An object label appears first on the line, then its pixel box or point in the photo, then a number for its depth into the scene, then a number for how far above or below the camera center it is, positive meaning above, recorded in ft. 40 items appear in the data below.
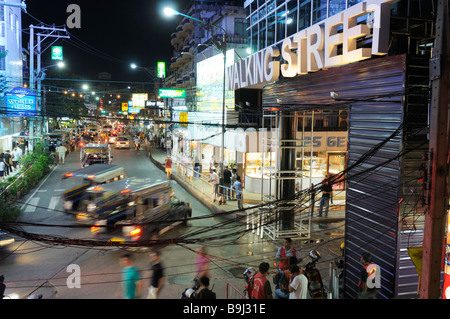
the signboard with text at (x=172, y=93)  115.24 +11.34
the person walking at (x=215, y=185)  60.58 -8.96
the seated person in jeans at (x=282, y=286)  23.89 -10.26
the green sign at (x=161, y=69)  139.64 +22.43
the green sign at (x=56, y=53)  111.75 +22.18
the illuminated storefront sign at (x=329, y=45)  26.13 +7.59
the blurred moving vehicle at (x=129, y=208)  37.45 -8.57
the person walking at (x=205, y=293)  21.17 -9.27
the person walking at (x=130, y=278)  29.73 -13.05
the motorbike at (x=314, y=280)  25.27 -10.53
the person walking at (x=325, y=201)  53.01 -9.96
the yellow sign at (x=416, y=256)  22.84 -7.61
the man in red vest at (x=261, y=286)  22.89 -9.62
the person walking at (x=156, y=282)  27.76 -11.42
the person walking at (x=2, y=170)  72.11 -8.35
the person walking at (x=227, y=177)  65.60 -8.24
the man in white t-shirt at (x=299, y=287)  22.89 -9.53
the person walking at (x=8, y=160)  81.35 -7.34
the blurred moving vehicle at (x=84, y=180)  44.52 -7.40
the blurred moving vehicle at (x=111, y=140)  181.52 -5.75
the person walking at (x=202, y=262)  34.74 -13.09
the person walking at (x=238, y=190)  54.80 -8.97
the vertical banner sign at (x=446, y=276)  23.91 -9.25
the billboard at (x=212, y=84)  86.84 +12.24
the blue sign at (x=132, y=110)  214.38 +10.72
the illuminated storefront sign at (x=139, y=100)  171.73 +13.46
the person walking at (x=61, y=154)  113.02 -7.99
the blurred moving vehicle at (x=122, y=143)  162.75 -6.36
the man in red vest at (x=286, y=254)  29.55 -9.84
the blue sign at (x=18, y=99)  75.77 +5.64
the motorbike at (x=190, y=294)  21.44 -9.47
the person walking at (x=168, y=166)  86.43 -8.55
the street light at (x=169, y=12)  45.54 +14.40
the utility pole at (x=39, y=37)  106.93 +27.47
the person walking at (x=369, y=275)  24.17 -9.43
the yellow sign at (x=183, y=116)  104.82 +3.73
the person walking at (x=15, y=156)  92.02 -7.19
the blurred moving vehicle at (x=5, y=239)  38.05 -11.54
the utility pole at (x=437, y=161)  17.03 -1.30
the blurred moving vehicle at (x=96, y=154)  95.20 -6.69
